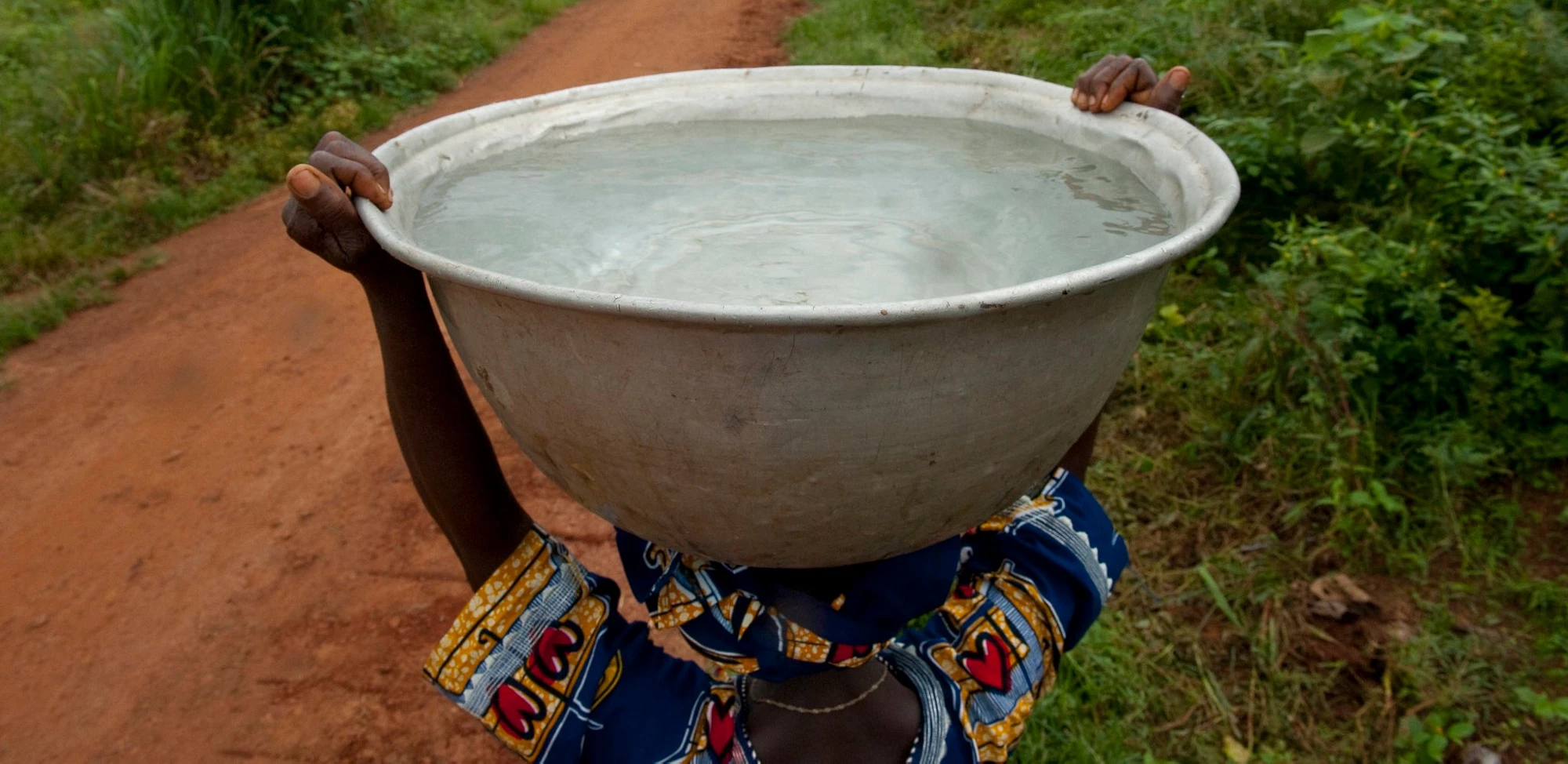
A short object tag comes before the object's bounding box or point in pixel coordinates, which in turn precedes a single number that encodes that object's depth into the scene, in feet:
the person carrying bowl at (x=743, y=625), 4.05
